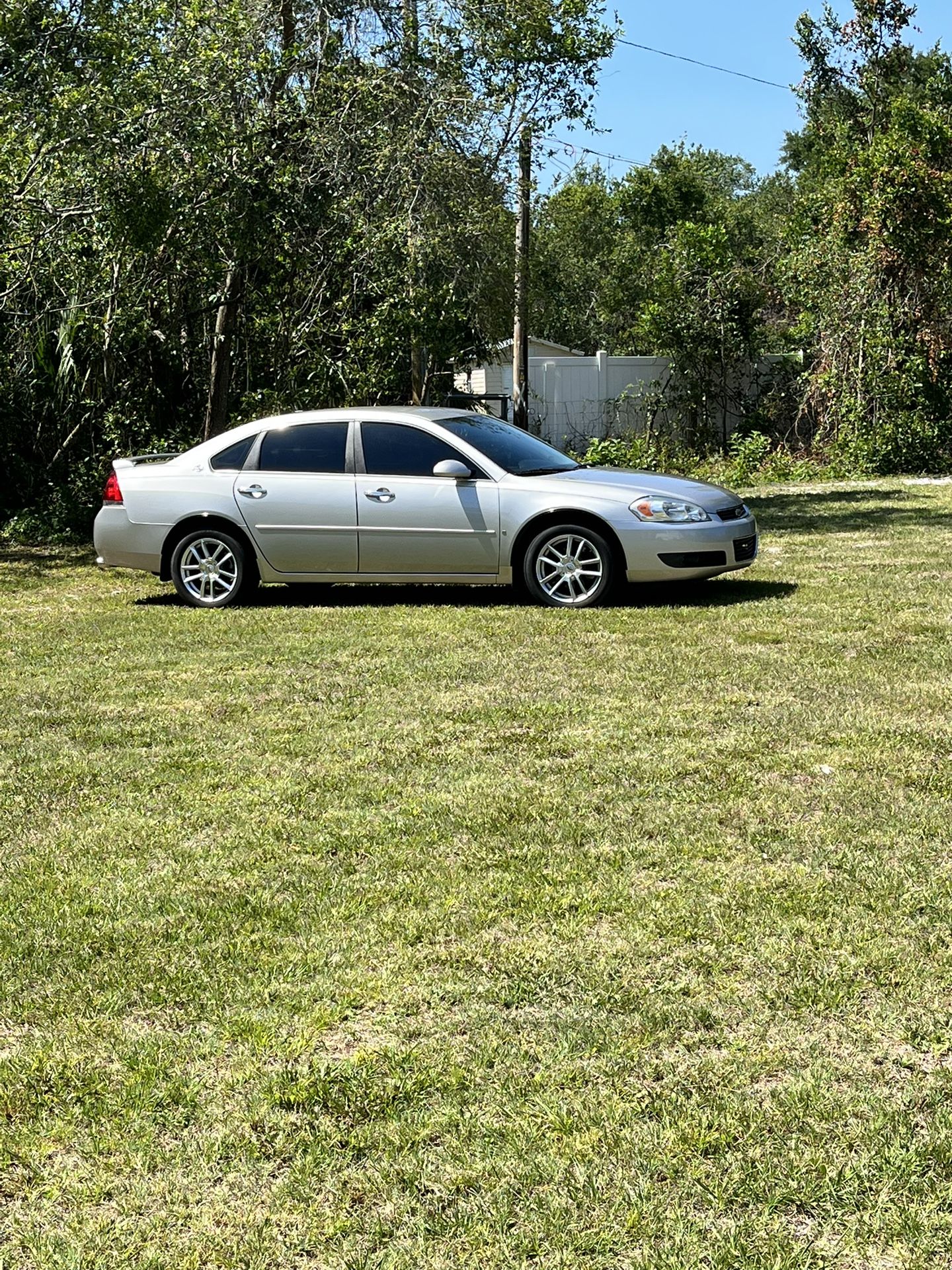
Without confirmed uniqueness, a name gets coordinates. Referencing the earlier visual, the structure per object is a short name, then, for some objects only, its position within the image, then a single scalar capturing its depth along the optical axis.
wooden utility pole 16.31
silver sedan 9.84
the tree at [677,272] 22.77
